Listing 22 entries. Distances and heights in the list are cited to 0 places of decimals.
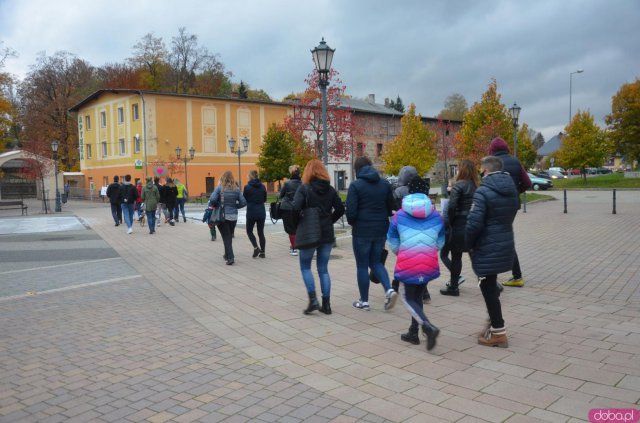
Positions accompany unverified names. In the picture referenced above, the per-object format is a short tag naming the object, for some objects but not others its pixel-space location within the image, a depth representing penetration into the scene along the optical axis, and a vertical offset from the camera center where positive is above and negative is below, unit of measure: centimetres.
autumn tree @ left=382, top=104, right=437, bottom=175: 4247 +232
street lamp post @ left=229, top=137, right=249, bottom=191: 3529 +262
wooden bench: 2892 -113
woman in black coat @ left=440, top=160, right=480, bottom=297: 662 -33
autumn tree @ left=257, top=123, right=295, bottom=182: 4300 +193
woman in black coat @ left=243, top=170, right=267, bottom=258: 1105 -66
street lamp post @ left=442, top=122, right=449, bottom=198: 5715 +436
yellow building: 4572 +456
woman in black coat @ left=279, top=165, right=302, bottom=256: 636 -35
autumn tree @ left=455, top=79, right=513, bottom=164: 3169 +324
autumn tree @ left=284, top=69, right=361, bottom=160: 2827 +348
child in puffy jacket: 491 -71
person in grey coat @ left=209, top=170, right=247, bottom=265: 1036 -49
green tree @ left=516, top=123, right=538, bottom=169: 4353 +286
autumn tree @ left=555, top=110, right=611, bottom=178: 4150 +240
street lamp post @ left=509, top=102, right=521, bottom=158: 2458 +300
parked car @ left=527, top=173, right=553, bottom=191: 4372 -78
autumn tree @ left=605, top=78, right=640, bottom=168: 4112 +439
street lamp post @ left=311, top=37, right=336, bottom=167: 1145 +263
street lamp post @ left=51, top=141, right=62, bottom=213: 3047 -99
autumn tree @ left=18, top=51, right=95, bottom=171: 5581 +938
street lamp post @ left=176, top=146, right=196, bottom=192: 3981 +218
